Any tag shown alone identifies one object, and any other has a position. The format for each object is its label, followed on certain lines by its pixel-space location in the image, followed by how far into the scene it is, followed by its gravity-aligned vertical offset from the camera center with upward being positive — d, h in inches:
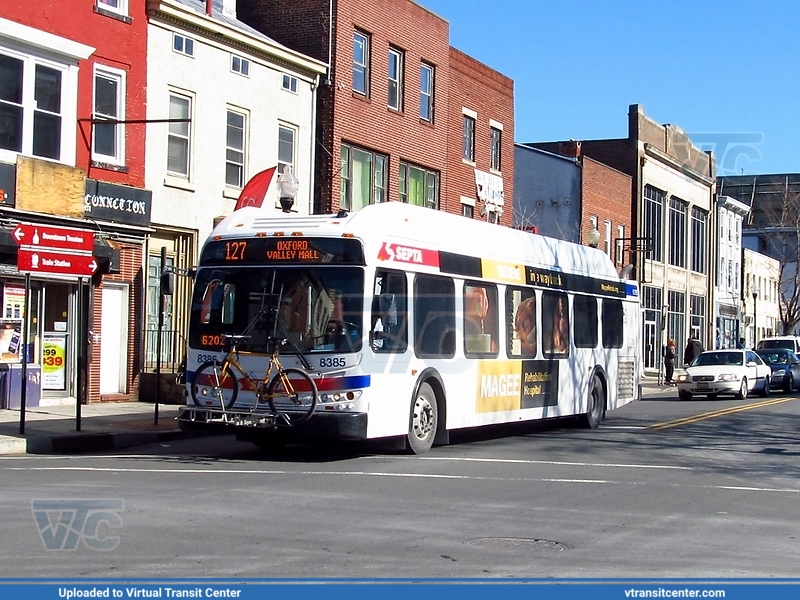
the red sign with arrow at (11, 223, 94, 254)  641.6 +61.9
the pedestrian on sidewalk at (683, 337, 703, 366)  1738.4 +6.4
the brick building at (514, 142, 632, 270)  1871.3 +255.6
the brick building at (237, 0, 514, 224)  1154.0 +269.2
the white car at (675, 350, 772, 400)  1304.1 -23.8
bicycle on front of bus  550.6 -17.1
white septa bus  555.2 +19.3
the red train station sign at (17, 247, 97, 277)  642.8 +47.9
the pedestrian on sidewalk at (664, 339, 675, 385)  1763.9 -5.9
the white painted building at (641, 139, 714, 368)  2160.4 +216.1
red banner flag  956.6 +131.4
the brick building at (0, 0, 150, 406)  824.3 +128.3
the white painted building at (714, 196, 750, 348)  2663.4 +189.9
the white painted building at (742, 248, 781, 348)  3016.7 +162.7
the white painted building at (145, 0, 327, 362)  957.2 +201.3
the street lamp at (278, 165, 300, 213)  639.8 +88.8
